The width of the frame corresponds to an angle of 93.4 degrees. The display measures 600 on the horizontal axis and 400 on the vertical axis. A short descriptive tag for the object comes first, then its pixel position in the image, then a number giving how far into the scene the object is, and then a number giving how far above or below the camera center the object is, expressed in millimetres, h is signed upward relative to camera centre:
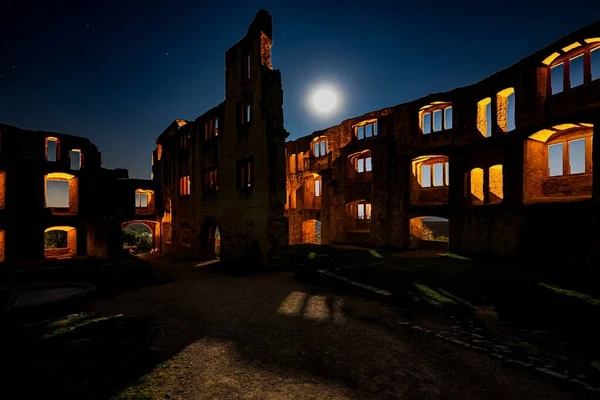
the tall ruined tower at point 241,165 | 12961 +2147
